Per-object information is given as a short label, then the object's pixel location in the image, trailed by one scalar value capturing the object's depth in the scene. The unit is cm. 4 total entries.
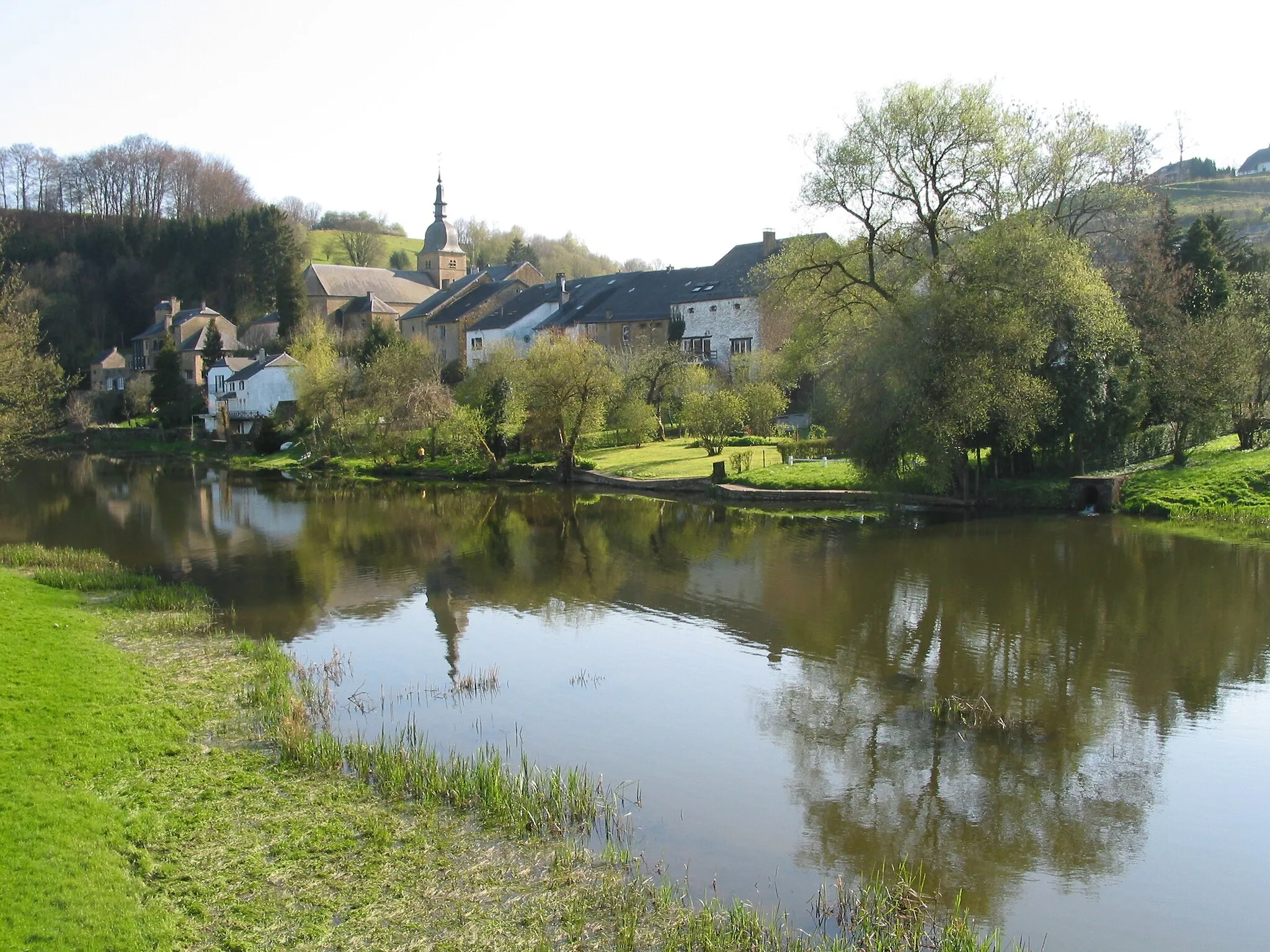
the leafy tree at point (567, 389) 3859
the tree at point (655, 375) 4569
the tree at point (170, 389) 6356
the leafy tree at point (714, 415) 3816
